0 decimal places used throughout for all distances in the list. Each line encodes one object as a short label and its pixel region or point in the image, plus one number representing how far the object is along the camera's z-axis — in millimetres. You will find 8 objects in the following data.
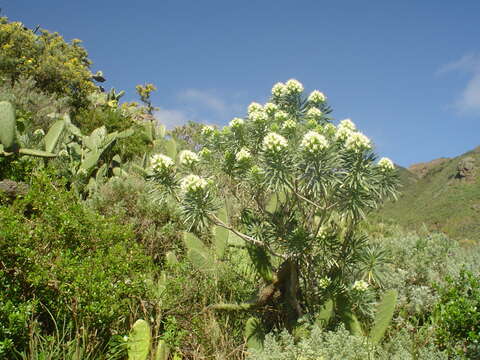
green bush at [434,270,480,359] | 2855
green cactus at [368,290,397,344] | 3004
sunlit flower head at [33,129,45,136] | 6184
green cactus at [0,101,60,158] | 4340
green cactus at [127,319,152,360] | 2689
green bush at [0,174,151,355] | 2602
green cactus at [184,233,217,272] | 3688
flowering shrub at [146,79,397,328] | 2648
